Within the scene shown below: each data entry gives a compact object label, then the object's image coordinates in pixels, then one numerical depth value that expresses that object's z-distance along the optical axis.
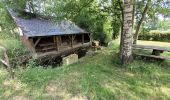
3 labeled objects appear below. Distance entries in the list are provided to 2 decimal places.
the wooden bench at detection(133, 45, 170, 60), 2.81
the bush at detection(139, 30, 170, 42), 9.54
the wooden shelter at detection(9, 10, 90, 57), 5.04
